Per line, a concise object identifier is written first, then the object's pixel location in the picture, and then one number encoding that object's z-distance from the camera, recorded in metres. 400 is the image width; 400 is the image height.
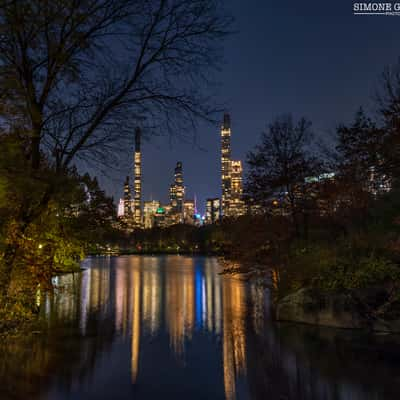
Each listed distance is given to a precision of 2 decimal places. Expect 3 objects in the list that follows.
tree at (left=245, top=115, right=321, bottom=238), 19.58
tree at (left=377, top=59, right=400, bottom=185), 15.96
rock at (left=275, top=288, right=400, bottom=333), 14.55
